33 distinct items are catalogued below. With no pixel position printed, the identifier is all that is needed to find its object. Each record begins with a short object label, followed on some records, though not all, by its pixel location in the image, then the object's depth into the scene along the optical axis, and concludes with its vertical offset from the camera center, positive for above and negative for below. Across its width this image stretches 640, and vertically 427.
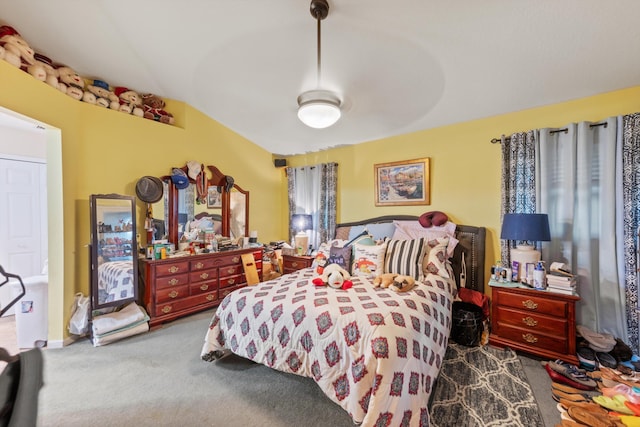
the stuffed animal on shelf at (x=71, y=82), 2.54 +1.34
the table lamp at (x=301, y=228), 4.04 -0.27
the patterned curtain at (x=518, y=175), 2.62 +0.37
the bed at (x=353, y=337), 1.46 -0.85
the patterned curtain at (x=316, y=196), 4.13 +0.28
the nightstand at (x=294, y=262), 3.74 -0.76
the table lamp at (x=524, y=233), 2.29 -0.20
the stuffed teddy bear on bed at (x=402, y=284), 2.17 -0.63
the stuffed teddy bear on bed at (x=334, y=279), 2.25 -0.61
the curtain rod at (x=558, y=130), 2.32 +0.78
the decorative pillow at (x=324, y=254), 3.07 -0.54
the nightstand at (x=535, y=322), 2.16 -1.00
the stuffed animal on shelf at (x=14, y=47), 2.04 +1.36
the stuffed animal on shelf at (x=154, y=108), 3.21 +1.33
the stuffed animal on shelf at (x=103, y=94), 2.79 +1.32
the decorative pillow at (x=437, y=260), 2.63 -0.51
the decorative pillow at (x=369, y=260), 2.68 -0.52
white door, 3.15 -0.05
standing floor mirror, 2.60 -0.40
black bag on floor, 2.50 -1.14
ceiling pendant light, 1.99 +0.80
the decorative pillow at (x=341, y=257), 2.87 -0.51
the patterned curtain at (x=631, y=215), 2.17 -0.05
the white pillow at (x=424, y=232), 2.91 -0.25
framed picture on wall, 3.34 +0.39
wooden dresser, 2.94 -0.88
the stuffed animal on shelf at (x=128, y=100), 2.99 +1.34
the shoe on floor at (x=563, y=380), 1.89 -1.29
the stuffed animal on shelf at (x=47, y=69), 2.31 +1.34
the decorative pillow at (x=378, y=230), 3.34 -0.25
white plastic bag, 2.55 -1.03
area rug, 1.64 -1.33
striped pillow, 2.57 -0.48
